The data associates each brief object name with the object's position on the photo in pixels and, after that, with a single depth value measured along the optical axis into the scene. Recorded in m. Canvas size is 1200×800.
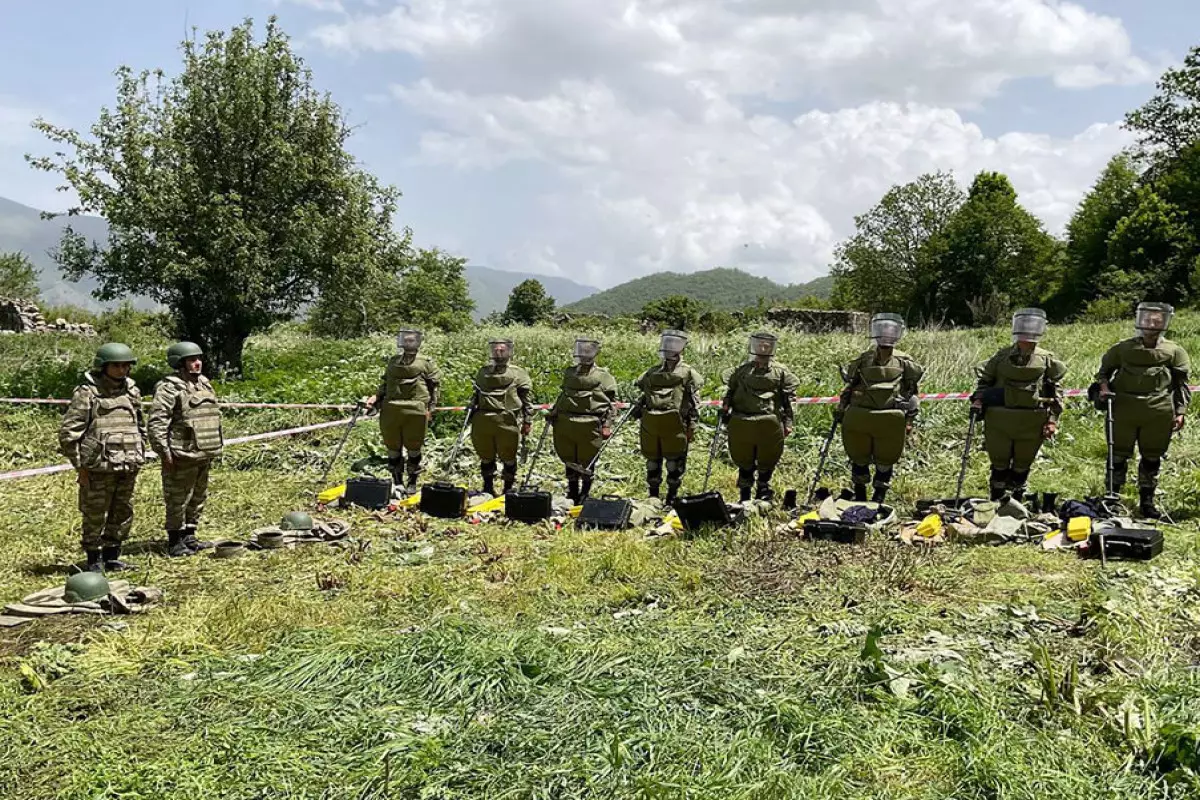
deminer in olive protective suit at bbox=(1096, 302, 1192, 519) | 7.87
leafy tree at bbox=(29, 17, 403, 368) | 14.52
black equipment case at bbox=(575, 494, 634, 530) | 7.90
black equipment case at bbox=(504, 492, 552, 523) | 8.34
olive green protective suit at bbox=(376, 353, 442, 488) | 9.63
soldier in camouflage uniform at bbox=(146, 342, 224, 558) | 6.98
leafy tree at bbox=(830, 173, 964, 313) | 50.59
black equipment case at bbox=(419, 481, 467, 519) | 8.47
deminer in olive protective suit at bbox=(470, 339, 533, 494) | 9.35
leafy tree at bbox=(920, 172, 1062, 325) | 42.03
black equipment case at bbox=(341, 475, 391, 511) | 8.88
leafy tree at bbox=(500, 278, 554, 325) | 54.94
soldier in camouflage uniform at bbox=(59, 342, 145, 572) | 6.36
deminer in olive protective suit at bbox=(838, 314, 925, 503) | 8.26
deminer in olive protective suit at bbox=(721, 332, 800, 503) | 8.61
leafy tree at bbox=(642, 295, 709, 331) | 40.80
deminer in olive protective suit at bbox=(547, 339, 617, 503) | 9.02
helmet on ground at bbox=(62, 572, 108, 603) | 5.64
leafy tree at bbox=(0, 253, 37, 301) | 35.38
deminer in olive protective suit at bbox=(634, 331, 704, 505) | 8.83
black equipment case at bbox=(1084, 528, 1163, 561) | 6.20
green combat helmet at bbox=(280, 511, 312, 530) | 7.56
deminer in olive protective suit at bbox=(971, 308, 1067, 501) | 7.98
